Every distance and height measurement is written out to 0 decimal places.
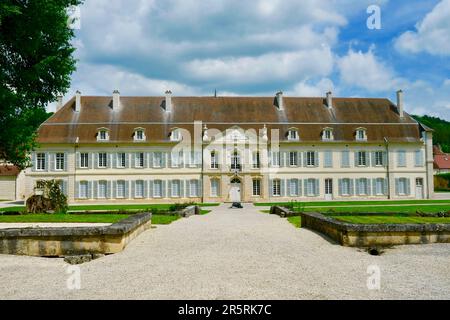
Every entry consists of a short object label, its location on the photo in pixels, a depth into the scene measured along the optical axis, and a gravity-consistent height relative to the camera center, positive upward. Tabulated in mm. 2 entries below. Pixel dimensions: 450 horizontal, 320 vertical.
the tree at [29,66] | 13500 +3819
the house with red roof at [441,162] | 62500 +1607
